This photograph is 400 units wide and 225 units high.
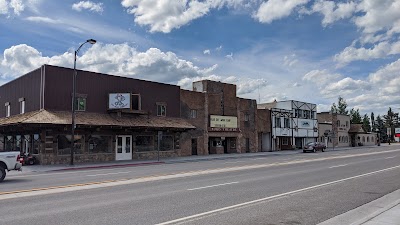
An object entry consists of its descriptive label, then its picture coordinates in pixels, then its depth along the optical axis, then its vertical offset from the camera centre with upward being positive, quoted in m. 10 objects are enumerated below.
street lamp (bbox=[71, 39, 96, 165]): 26.34 +0.91
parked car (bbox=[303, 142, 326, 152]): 50.79 -1.79
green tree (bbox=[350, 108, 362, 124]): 120.62 +5.91
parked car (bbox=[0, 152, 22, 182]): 16.08 -1.12
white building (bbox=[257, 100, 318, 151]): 54.66 +1.70
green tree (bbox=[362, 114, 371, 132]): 137.76 +4.63
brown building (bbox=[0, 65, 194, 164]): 28.66 +1.65
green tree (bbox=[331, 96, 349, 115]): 122.06 +8.88
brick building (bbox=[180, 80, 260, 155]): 41.16 +1.87
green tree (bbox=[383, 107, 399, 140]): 153.81 +6.39
